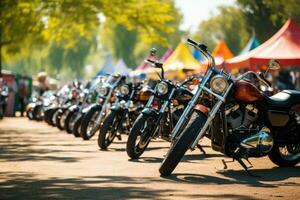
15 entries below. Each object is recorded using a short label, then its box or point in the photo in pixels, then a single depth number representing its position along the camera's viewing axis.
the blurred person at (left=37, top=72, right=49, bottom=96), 36.09
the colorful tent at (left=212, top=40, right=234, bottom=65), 34.05
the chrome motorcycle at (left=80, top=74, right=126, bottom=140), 15.40
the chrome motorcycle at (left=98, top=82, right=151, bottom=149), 13.23
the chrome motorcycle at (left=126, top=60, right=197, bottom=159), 11.05
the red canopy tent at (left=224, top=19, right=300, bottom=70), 20.80
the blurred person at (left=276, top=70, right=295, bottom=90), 27.05
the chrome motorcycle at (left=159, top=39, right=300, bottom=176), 9.06
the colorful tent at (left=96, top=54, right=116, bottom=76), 38.03
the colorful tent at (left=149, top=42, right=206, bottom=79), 35.00
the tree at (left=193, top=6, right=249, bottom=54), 76.89
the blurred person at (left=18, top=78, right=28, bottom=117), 40.03
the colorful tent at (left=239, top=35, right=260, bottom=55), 29.30
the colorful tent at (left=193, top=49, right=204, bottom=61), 37.58
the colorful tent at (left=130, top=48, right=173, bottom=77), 43.66
